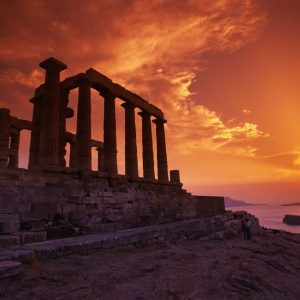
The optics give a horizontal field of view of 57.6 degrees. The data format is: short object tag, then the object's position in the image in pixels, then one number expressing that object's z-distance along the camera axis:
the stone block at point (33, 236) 9.05
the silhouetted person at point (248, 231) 17.11
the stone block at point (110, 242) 9.48
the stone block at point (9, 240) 8.31
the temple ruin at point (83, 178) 10.60
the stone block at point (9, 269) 5.64
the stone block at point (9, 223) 9.51
